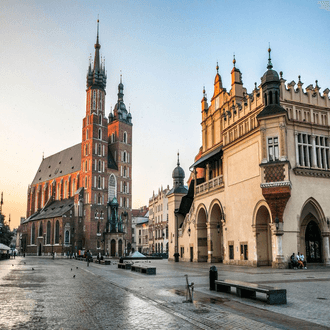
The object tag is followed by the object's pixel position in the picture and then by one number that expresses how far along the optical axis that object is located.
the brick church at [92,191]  87.31
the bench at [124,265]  28.22
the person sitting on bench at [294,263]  25.88
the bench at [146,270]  21.92
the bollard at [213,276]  13.71
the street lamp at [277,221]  26.47
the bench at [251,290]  10.69
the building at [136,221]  116.66
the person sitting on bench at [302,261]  26.15
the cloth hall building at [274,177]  26.98
